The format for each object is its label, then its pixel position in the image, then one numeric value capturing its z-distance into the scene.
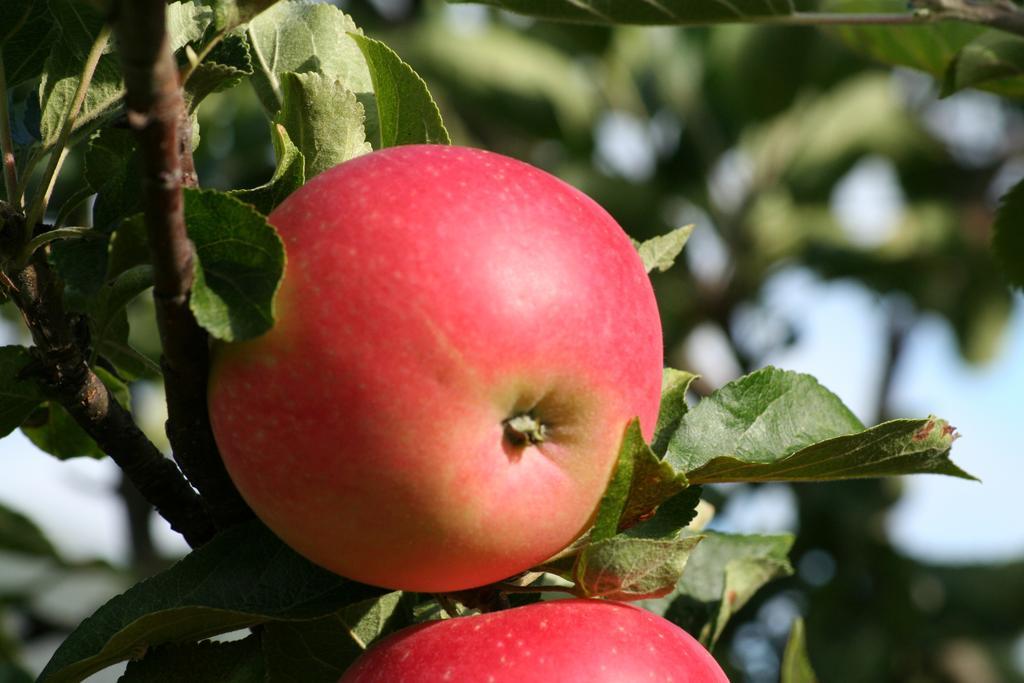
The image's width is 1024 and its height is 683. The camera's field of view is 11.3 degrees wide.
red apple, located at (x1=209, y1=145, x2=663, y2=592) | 0.82
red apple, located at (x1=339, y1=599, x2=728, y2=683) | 0.84
